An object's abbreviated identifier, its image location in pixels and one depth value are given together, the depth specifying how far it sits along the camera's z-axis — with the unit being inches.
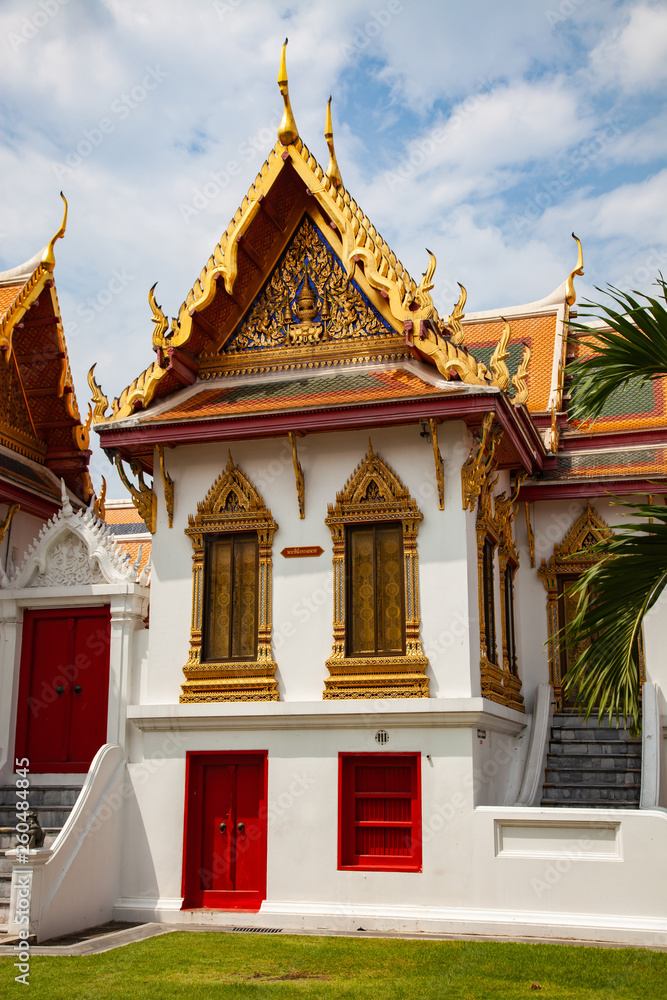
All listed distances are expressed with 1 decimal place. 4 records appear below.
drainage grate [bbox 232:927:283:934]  393.7
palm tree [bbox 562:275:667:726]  271.4
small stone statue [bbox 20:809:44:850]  388.8
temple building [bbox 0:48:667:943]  399.9
